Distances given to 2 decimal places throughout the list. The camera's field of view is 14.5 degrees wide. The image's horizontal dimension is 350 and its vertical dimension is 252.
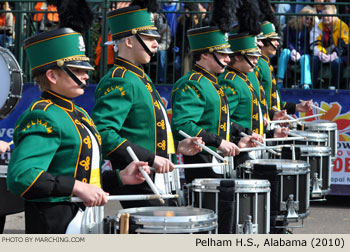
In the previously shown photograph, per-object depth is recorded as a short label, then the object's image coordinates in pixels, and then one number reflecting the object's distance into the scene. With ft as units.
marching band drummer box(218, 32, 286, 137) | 38.02
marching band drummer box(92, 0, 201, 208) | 25.20
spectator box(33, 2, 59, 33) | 54.42
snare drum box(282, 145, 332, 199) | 41.26
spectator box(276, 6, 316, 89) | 54.14
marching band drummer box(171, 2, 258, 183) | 31.63
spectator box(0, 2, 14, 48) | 55.11
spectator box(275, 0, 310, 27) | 54.99
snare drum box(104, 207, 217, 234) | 18.97
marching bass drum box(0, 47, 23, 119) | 35.59
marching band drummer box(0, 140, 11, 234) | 29.32
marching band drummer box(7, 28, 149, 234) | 19.38
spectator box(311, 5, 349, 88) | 53.61
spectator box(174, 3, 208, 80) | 54.06
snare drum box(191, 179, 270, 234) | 25.61
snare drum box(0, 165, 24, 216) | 31.43
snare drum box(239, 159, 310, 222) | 32.40
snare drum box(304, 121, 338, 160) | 48.34
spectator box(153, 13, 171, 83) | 53.86
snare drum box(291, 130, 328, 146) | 44.91
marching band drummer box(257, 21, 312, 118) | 46.56
